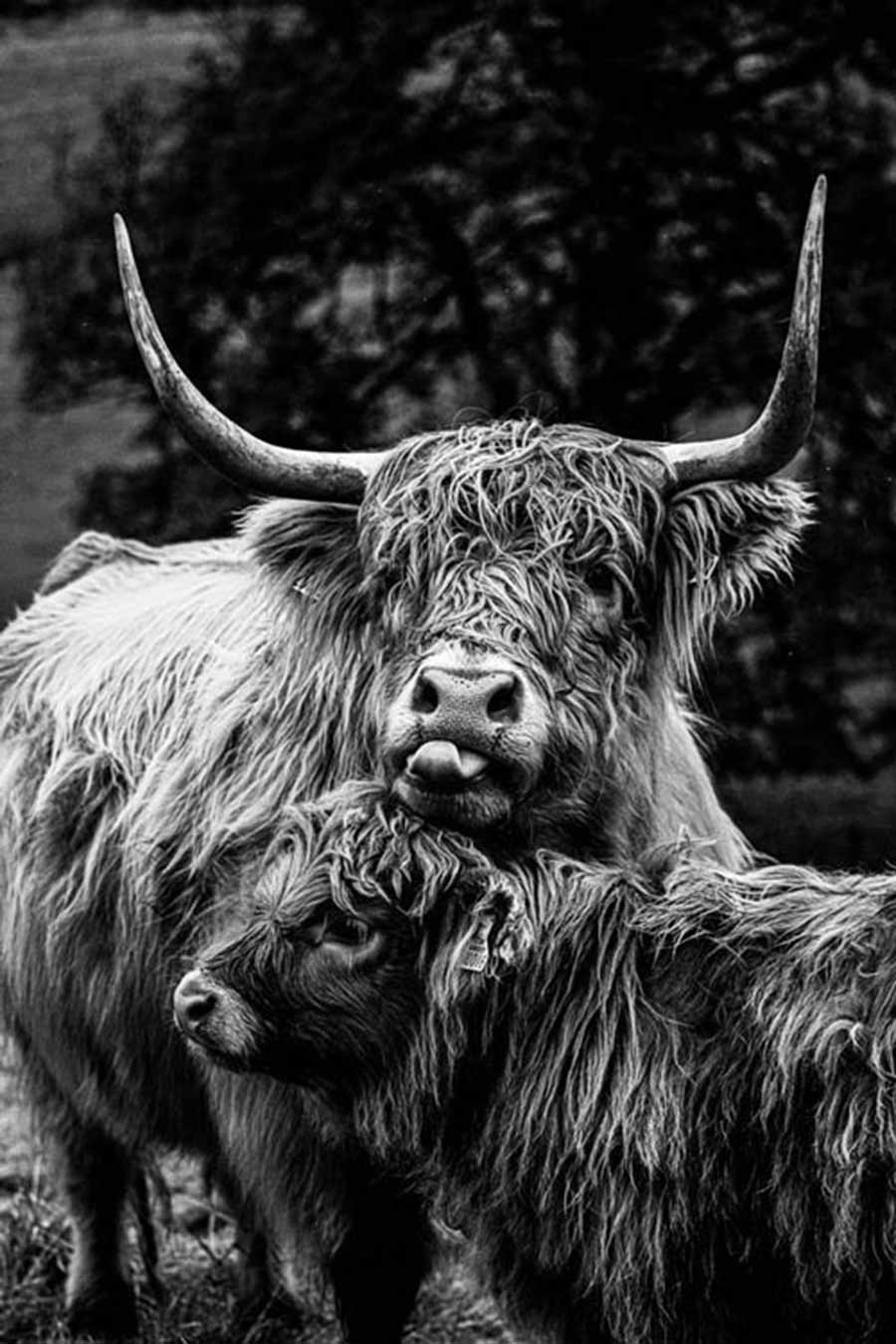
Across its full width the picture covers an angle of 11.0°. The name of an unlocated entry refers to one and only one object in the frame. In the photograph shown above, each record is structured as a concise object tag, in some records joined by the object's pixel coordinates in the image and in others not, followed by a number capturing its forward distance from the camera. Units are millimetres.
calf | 7749
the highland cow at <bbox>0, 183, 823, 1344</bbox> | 9507
